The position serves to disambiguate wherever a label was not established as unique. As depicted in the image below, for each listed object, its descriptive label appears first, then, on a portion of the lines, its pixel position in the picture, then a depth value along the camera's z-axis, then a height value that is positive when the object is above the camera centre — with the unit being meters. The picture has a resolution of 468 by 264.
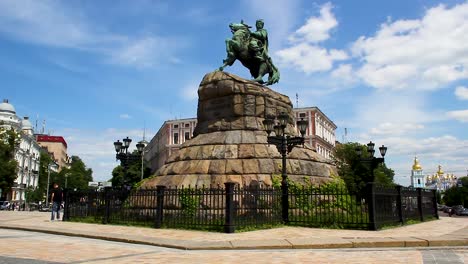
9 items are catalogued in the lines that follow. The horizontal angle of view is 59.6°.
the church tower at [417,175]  162.38 +7.03
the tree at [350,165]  52.44 +3.81
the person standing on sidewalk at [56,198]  18.30 -0.19
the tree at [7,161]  44.66 +3.72
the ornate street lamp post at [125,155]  21.75 +2.08
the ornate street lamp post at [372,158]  20.77 +1.82
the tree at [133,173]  77.06 +4.06
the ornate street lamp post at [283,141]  14.25 +1.88
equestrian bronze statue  20.25 +7.06
